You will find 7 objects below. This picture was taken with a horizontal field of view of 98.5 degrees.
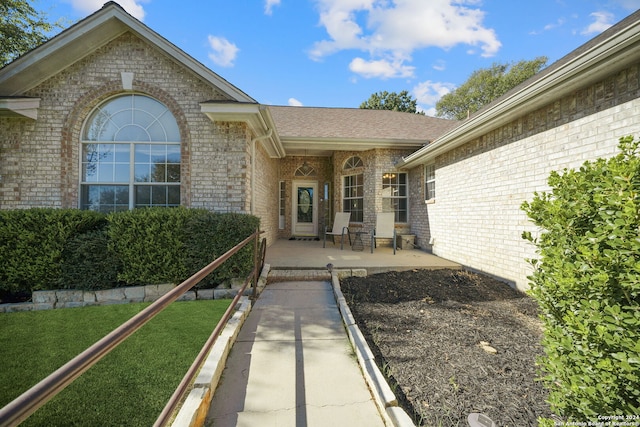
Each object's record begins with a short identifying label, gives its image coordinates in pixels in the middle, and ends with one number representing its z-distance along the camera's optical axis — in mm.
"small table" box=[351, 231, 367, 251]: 8345
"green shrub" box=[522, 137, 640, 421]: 1229
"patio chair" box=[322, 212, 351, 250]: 9008
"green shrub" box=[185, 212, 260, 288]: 4602
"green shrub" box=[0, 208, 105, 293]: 4422
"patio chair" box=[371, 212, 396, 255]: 8281
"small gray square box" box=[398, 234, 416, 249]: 8648
